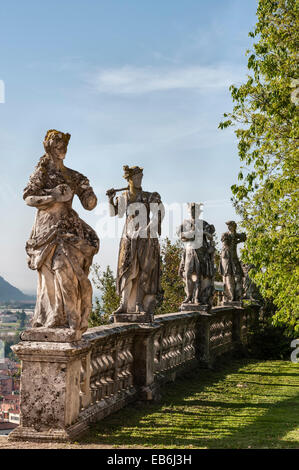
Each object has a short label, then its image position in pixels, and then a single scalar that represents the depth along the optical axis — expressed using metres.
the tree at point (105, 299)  24.67
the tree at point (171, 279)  27.75
